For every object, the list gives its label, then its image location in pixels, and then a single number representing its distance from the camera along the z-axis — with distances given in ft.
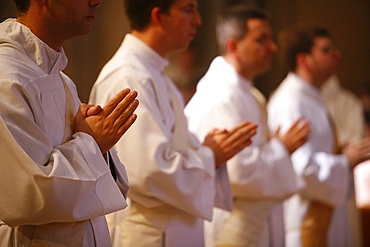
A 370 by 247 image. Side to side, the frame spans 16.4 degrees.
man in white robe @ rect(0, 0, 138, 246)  15.09
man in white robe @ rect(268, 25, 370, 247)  33.51
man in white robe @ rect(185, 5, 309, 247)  27.48
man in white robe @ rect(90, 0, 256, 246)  21.27
